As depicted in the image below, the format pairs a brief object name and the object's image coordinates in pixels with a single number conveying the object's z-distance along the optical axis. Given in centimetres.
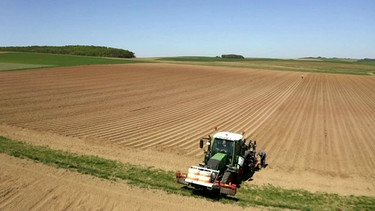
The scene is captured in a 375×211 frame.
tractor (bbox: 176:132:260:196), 1052
